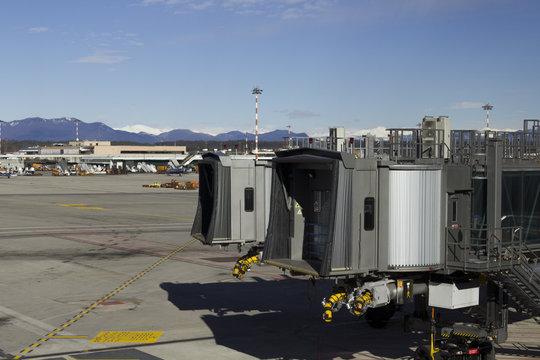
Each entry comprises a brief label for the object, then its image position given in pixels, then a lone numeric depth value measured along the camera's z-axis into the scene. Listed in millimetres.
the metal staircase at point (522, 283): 20469
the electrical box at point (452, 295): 20156
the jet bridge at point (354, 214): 18188
